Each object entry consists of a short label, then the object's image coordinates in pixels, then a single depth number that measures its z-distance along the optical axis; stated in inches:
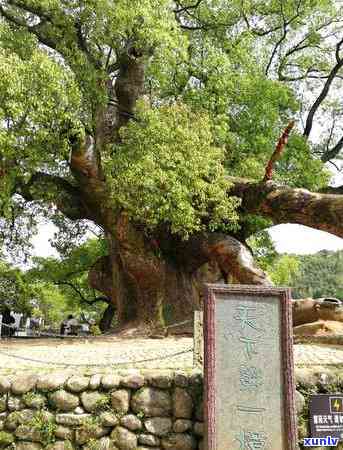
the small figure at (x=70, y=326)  762.7
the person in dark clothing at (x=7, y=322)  634.8
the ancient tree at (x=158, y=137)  399.2
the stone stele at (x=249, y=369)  197.2
